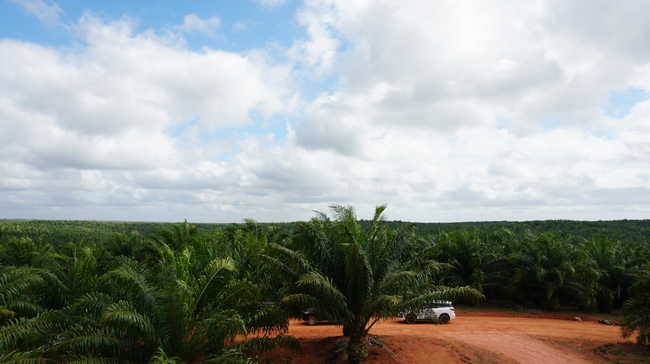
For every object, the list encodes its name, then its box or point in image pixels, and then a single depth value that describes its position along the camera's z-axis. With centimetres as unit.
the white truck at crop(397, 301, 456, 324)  1714
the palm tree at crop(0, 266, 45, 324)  817
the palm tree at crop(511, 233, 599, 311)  1866
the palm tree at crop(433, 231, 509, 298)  2106
